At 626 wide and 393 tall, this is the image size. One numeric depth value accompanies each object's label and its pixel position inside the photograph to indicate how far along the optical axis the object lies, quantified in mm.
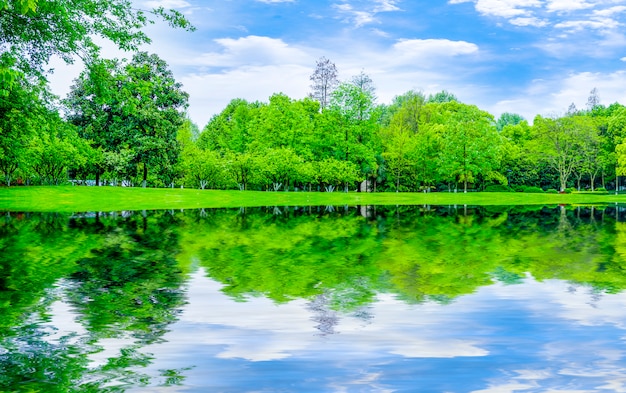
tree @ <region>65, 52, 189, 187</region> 64438
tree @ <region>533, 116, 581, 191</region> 88812
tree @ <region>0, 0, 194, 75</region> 26422
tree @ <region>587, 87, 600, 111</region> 124250
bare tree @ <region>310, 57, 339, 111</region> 91625
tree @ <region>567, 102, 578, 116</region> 96662
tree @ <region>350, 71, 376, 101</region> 90188
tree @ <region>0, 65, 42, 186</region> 33344
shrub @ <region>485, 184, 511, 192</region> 86331
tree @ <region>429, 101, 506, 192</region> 77938
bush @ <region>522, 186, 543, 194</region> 86562
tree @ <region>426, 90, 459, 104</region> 144125
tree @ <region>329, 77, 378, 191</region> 74750
